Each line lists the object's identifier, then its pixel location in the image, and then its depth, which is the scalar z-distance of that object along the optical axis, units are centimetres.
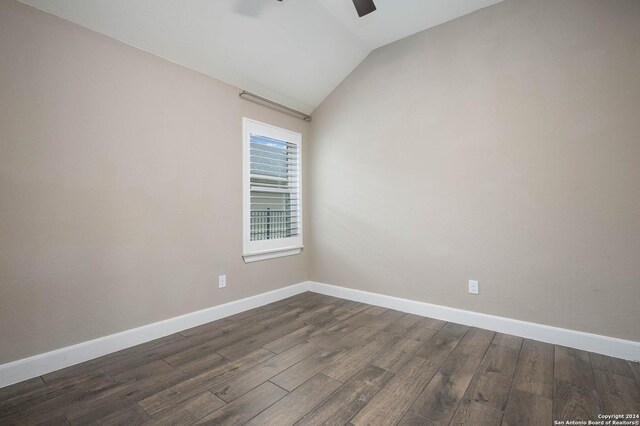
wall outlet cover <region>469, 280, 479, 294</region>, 261
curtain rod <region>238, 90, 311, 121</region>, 310
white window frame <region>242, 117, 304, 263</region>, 310
